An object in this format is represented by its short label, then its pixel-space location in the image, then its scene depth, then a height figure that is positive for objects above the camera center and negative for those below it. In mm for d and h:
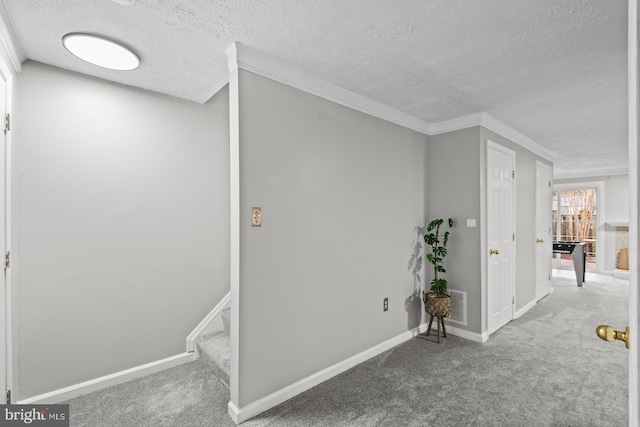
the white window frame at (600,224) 7000 -190
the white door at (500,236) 3352 -244
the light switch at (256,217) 2064 -27
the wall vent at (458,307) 3324 -1015
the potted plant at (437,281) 3164 -713
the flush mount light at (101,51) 1801 +1003
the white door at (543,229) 4719 -227
